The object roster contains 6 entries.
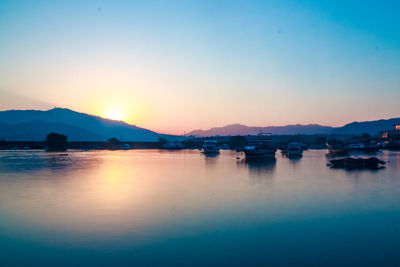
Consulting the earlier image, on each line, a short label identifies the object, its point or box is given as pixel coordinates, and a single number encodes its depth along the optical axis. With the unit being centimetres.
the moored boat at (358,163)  4128
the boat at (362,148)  9588
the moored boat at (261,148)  5897
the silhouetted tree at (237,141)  16762
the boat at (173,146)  14062
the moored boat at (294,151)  7662
